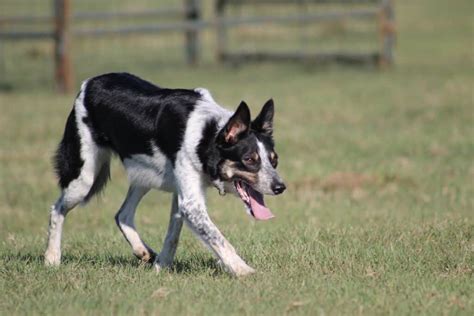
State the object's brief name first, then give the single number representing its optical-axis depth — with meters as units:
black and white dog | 13.61
